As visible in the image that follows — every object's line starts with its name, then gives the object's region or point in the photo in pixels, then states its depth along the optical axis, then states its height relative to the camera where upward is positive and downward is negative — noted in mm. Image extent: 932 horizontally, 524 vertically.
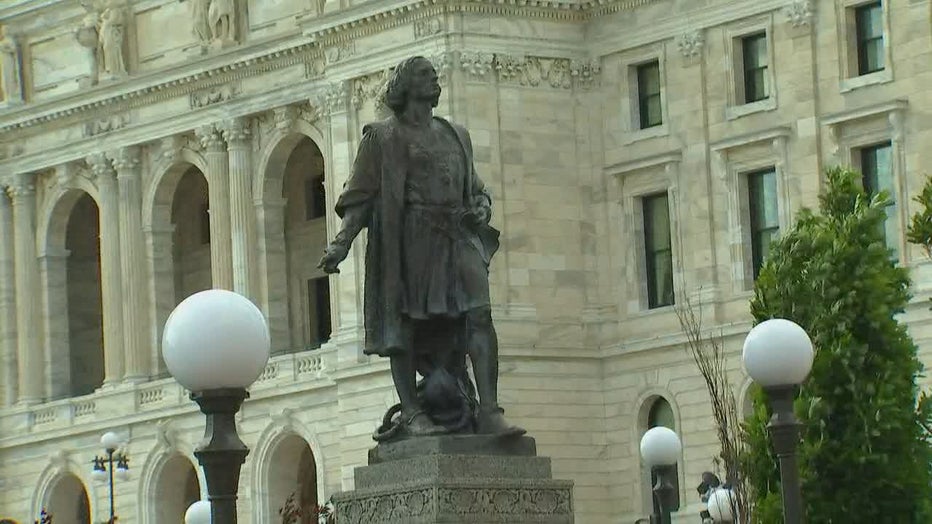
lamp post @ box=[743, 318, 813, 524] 22766 -542
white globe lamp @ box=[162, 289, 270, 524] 18969 -266
